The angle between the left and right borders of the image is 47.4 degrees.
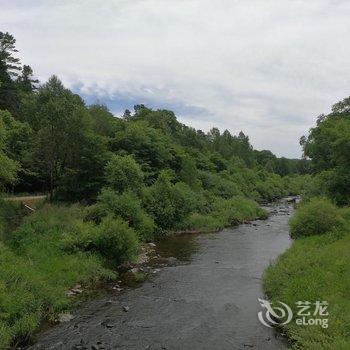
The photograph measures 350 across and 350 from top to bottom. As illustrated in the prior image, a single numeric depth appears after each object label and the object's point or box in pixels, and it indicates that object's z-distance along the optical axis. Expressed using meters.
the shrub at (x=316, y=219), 33.12
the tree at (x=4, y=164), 31.38
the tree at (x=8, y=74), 69.00
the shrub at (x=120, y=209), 33.88
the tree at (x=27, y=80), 86.85
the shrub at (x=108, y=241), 27.95
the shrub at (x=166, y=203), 44.94
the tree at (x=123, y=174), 41.19
